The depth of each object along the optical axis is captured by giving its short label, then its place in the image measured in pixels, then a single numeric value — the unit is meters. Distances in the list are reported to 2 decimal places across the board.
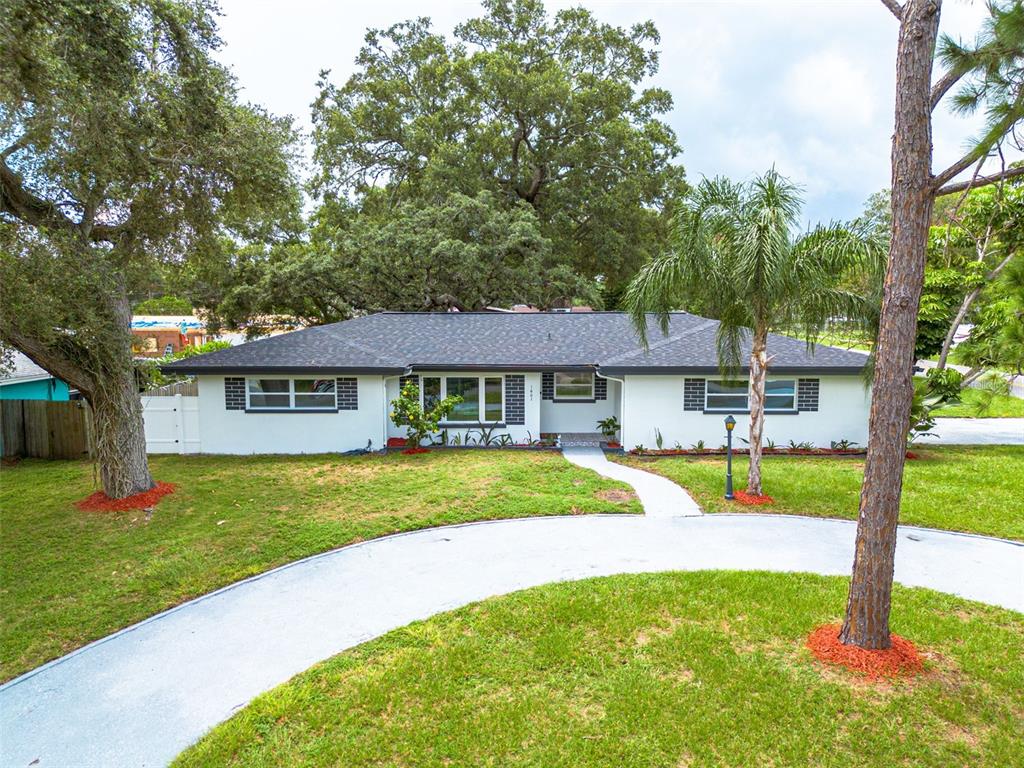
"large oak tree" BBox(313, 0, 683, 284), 26.25
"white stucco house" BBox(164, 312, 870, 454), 13.23
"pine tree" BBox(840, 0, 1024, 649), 4.22
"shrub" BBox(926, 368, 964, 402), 12.47
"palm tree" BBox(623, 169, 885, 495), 8.47
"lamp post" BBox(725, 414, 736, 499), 9.41
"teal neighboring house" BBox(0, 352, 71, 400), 15.27
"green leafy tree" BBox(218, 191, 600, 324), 21.44
